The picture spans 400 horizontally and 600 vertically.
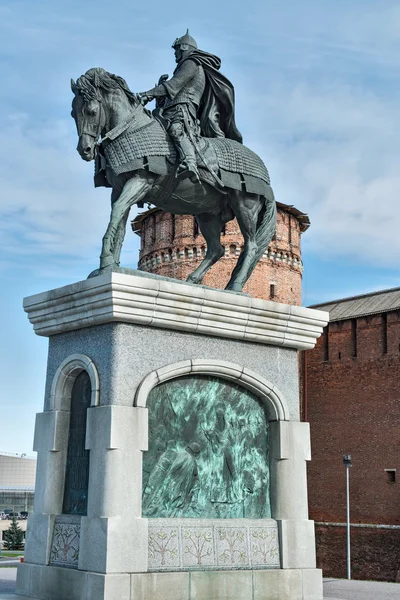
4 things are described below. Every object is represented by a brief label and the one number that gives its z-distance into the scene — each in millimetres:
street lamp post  28814
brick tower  36250
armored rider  7496
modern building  89750
